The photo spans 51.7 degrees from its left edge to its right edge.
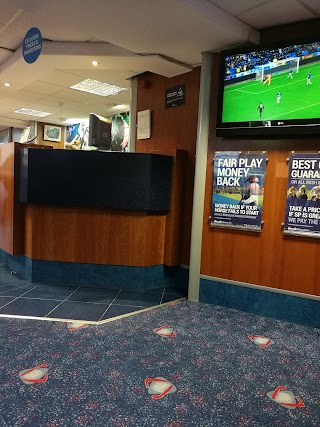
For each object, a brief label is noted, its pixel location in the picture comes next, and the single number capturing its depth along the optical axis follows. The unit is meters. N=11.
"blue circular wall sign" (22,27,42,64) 3.23
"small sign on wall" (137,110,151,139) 4.79
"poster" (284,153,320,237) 2.99
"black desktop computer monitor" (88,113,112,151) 4.35
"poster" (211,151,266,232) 3.29
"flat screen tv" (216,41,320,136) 2.90
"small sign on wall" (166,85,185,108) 4.33
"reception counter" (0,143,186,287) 3.80
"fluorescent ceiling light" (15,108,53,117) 8.49
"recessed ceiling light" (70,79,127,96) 5.84
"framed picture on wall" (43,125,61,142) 9.98
